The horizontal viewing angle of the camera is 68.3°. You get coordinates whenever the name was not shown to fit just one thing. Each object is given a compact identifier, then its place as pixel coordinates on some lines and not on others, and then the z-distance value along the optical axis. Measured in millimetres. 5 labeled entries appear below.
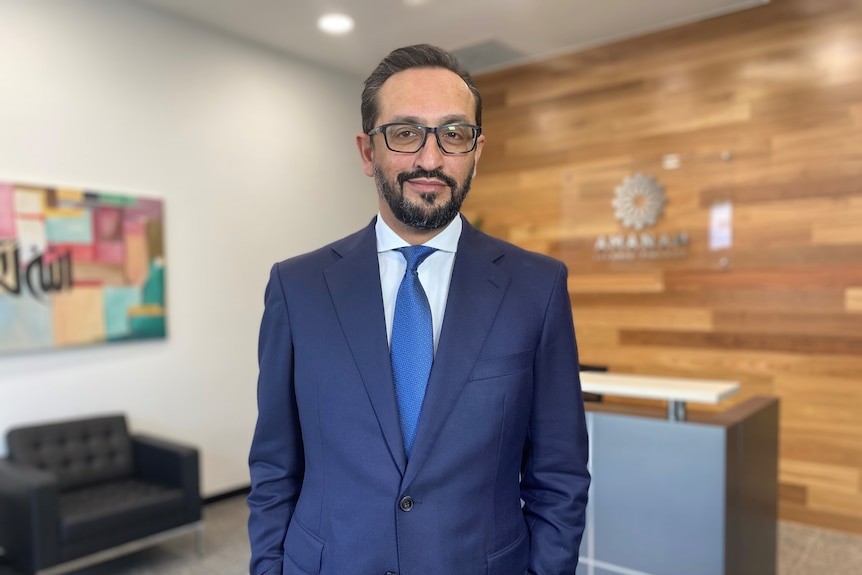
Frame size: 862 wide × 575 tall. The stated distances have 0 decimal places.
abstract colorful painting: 3641
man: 1178
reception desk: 2299
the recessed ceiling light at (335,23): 4504
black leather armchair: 3064
